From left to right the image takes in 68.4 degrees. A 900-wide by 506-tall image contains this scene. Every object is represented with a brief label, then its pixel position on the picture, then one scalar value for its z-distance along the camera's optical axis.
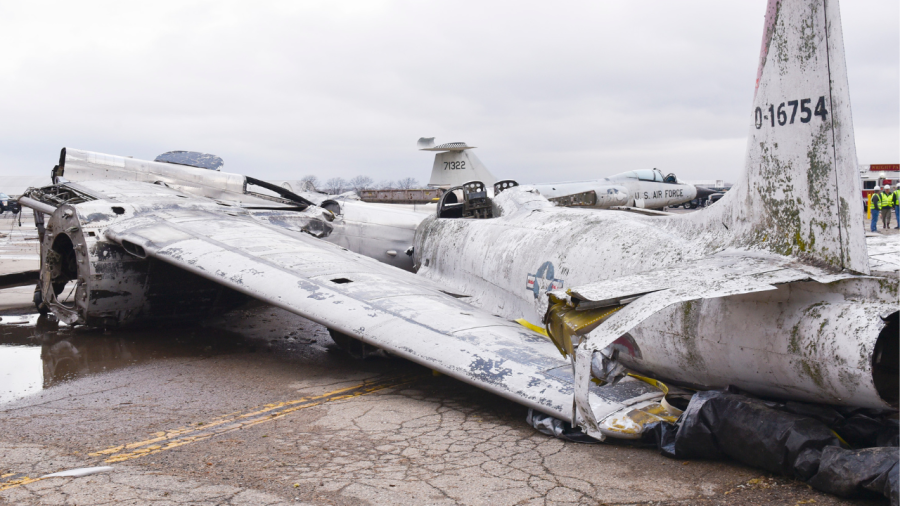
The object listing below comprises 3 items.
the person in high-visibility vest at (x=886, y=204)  20.89
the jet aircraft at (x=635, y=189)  19.72
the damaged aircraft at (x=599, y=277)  3.67
